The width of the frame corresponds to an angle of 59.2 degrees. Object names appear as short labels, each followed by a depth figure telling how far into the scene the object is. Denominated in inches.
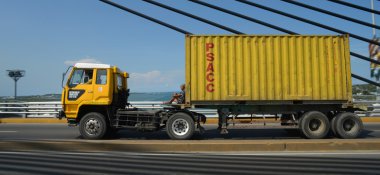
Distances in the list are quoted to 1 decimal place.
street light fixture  945.5
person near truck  427.2
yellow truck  407.8
